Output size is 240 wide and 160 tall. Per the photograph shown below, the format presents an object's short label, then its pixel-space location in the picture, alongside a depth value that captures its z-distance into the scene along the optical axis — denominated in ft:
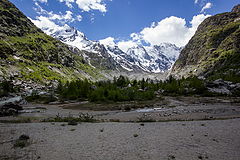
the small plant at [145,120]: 72.76
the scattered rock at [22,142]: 37.49
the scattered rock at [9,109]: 97.59
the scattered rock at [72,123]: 64.54
